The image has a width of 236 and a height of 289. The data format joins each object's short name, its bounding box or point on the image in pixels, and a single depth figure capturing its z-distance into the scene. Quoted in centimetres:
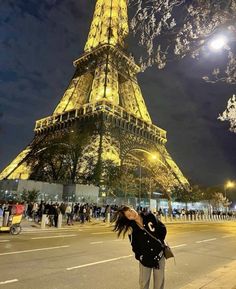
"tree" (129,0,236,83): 493
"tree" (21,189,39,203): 2080
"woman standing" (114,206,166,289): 289
